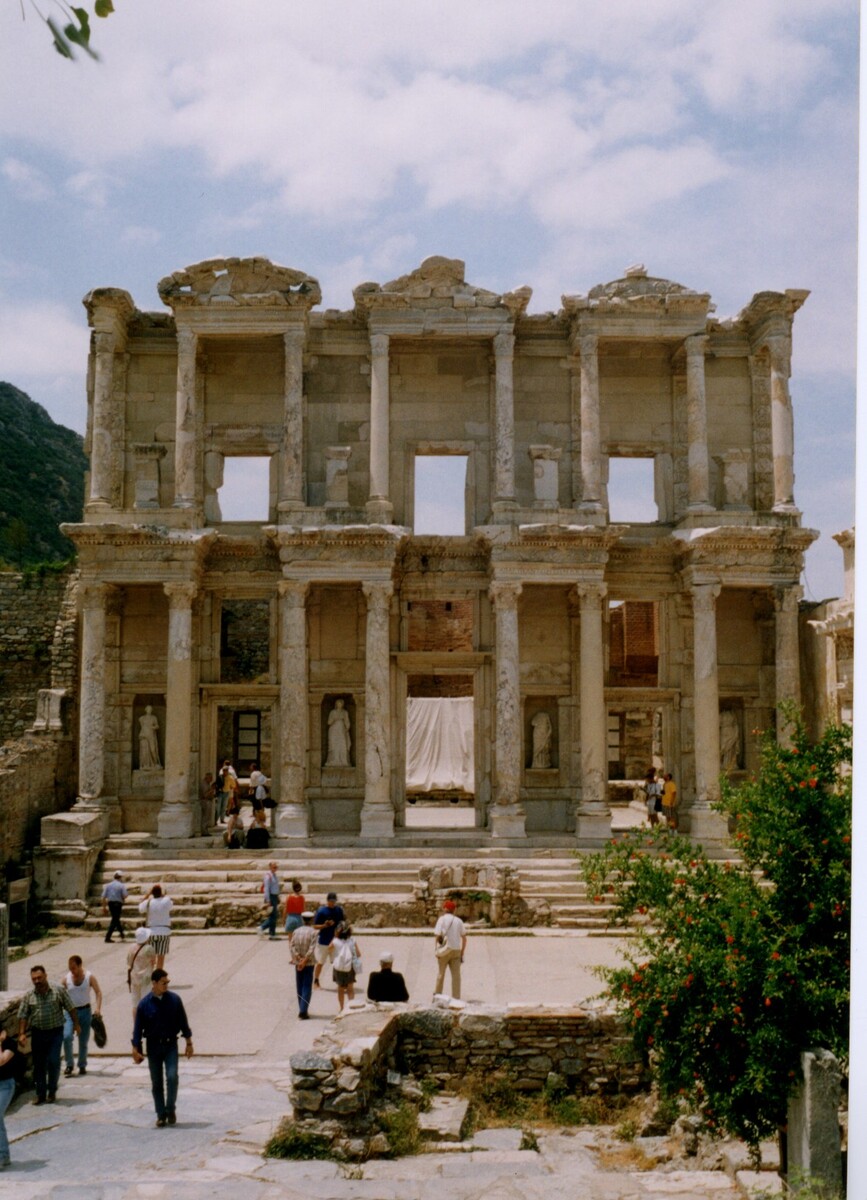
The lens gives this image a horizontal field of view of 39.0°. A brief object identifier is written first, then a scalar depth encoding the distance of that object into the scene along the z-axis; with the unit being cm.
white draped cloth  3288
